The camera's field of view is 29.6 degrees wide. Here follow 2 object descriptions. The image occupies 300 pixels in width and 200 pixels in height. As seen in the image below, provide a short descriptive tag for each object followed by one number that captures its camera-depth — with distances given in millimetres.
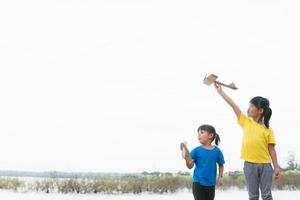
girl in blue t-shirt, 5504
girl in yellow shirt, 5266
